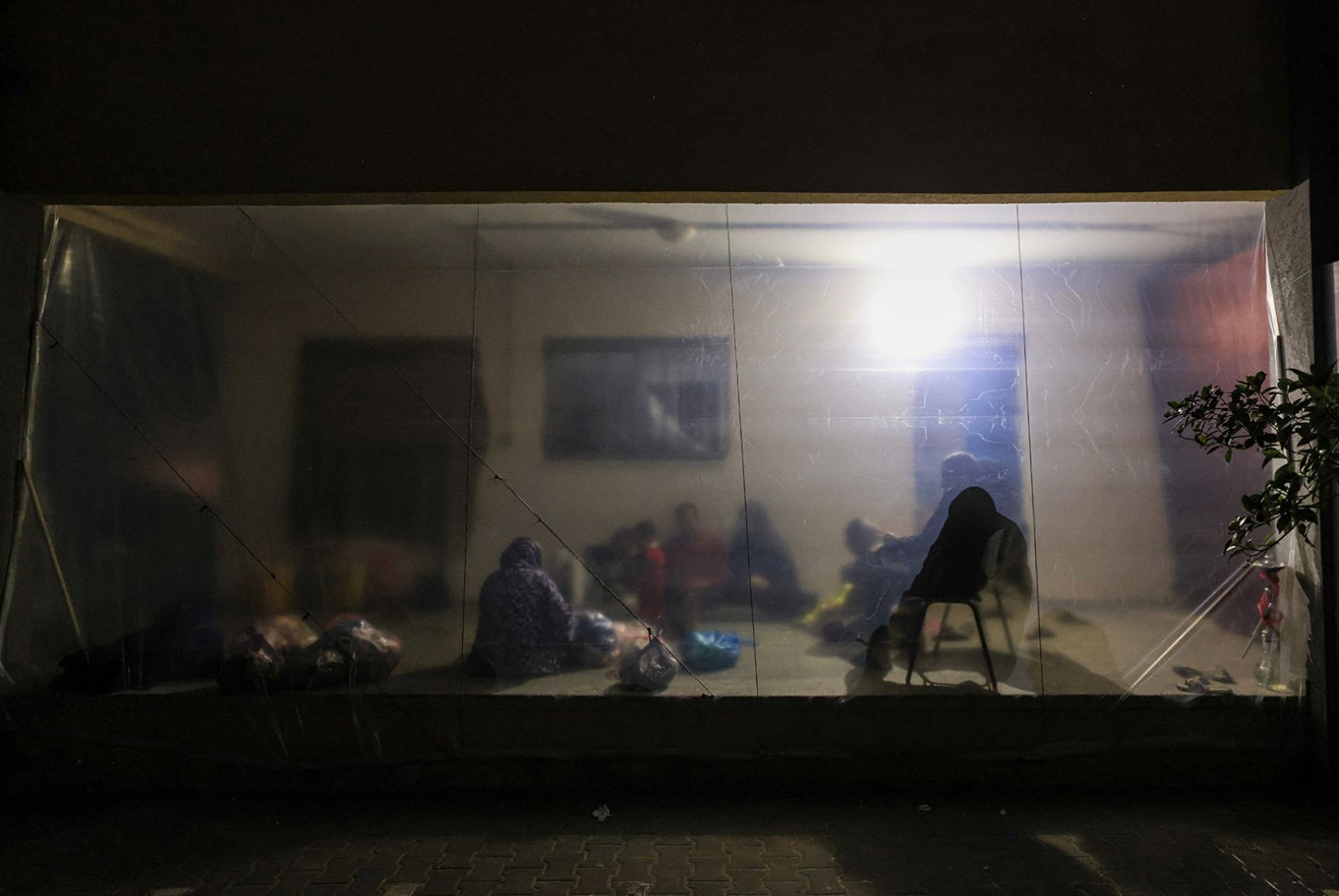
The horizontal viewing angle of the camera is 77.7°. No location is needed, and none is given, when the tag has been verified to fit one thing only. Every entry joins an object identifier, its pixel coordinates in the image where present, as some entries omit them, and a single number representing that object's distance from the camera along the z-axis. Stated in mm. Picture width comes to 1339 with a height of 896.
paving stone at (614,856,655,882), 3156
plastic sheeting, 3877
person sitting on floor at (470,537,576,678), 3861
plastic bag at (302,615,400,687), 3875
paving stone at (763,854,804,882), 3139
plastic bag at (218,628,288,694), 3883
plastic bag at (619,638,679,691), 3836
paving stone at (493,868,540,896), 3059
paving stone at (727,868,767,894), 3062
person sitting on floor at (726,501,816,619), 3859
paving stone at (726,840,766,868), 3250
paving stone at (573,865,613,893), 3080
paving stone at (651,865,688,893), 3066
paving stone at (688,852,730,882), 3152
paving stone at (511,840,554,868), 3270
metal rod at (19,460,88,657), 3879
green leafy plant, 2594
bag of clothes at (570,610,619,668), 3850
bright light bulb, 3928
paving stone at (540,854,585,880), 3162
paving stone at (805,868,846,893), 3049
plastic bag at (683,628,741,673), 3846
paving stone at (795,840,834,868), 3238
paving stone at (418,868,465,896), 3064
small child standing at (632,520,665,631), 3861
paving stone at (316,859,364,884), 3160
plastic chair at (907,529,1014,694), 3885
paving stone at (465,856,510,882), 3158
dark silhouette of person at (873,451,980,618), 3877
